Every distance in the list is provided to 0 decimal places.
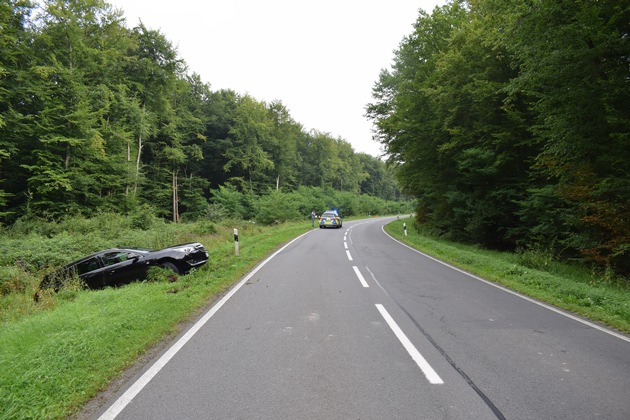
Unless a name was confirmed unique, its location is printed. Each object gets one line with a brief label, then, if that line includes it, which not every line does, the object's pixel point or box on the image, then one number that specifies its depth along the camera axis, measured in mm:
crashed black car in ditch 8516
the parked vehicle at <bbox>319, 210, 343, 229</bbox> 29188
